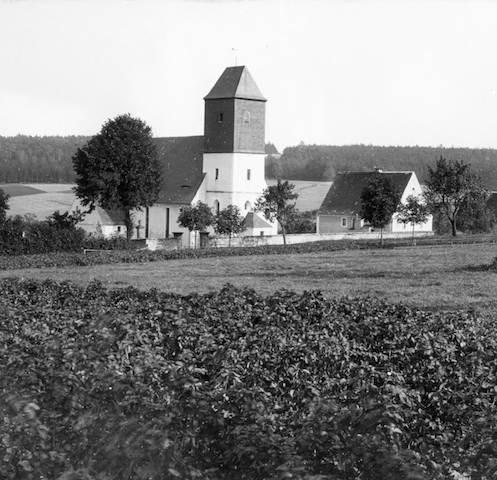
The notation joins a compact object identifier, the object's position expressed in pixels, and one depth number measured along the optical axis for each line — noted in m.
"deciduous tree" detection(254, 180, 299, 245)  66.62
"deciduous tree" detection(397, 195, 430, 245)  66.56
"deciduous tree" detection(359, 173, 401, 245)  60.12
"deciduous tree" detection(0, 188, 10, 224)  60.12
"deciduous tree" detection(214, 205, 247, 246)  64.50
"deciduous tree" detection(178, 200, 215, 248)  65.56
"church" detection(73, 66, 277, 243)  77.00
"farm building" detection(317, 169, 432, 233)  83.19
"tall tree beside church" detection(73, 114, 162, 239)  62.59
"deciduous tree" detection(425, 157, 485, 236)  74.39
